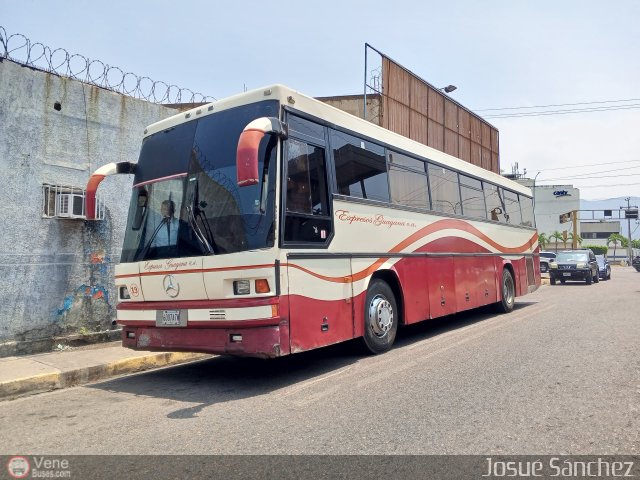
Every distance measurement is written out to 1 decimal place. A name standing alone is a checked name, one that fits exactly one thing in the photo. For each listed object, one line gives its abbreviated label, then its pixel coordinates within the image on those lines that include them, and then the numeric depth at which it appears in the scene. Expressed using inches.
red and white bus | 217.8
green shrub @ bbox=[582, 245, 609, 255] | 2967.3
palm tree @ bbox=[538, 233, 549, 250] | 2853.3
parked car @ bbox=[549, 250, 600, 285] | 955.3
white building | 3782.0
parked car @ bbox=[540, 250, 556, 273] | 1327.8
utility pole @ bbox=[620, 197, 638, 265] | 2684.1
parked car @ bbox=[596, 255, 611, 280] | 1138.7
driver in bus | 242.2
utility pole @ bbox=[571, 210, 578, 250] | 1786.4
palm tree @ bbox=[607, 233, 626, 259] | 3393.2
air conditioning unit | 335.0
